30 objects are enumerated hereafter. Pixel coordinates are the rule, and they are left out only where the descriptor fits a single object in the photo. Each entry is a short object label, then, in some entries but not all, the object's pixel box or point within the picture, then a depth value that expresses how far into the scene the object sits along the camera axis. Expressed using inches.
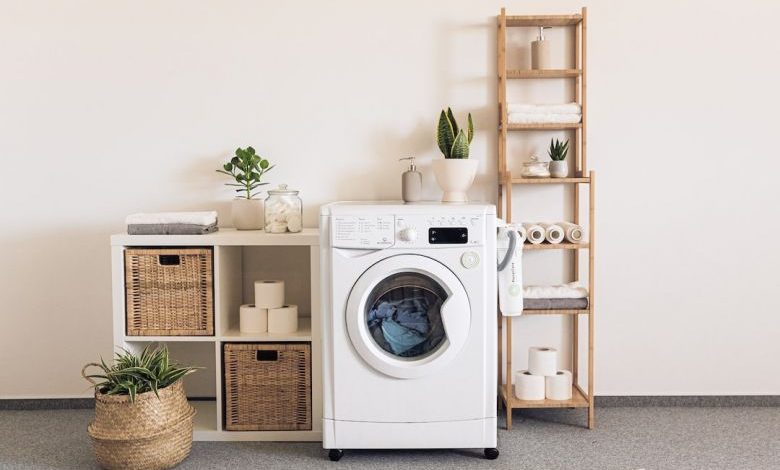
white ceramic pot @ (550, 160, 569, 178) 119.6
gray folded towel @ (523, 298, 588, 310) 116.6
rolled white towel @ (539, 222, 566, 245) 117.6
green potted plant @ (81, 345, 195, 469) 98.7
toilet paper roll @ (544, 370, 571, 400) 117.9
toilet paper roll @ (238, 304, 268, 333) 114.5
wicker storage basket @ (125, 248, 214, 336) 111.7
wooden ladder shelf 116.8
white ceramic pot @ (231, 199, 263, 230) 122.3
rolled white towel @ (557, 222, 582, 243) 117.5
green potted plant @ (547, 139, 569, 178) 119.6
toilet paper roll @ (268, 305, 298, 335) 114.3
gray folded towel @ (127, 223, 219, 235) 111.7
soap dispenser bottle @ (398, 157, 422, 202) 120.7
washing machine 102.2
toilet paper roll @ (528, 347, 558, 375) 119.2
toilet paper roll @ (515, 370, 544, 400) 118.6
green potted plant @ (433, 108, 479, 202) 119.0
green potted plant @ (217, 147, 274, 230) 122.0
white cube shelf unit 111.3
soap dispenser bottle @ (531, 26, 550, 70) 121.0
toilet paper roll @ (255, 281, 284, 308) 114.0
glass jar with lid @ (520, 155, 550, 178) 119.5
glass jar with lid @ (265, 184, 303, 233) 115.6
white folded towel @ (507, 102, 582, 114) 118.6
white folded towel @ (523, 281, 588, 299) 116.9
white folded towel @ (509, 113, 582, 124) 118.4
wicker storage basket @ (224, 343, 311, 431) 112.5
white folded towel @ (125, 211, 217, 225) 111.9
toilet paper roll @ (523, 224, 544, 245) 117.3
